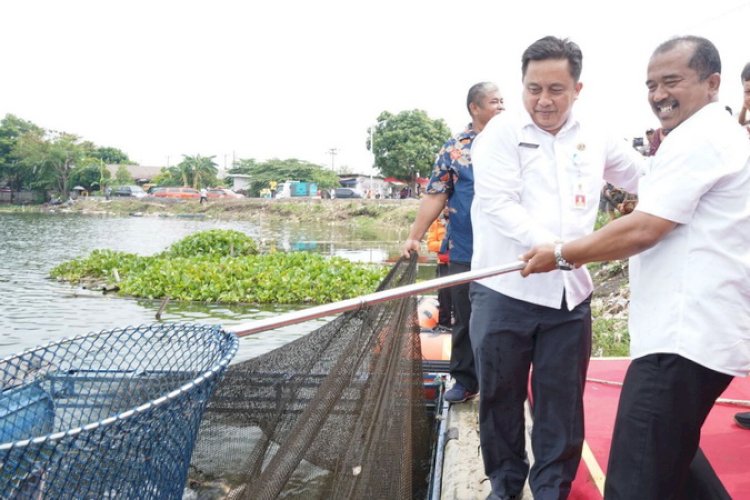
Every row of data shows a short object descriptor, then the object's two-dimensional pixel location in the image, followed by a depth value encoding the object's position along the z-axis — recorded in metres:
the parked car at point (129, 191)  55.28
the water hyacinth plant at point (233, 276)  11.55
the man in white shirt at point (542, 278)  2.46
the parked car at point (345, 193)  48.53
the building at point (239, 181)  65.84
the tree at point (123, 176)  63.91
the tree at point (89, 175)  62.14
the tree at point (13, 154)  58.78
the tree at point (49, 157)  58.06
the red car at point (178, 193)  51.44
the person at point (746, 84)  3.01
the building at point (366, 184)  54.62
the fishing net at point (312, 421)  2.00
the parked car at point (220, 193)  52.34
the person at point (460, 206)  3.71
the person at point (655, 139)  2.66
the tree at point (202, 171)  61.59
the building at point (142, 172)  74.68
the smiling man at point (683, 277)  1.73
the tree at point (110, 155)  72.71
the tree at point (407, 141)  46.50
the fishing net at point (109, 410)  1.33
